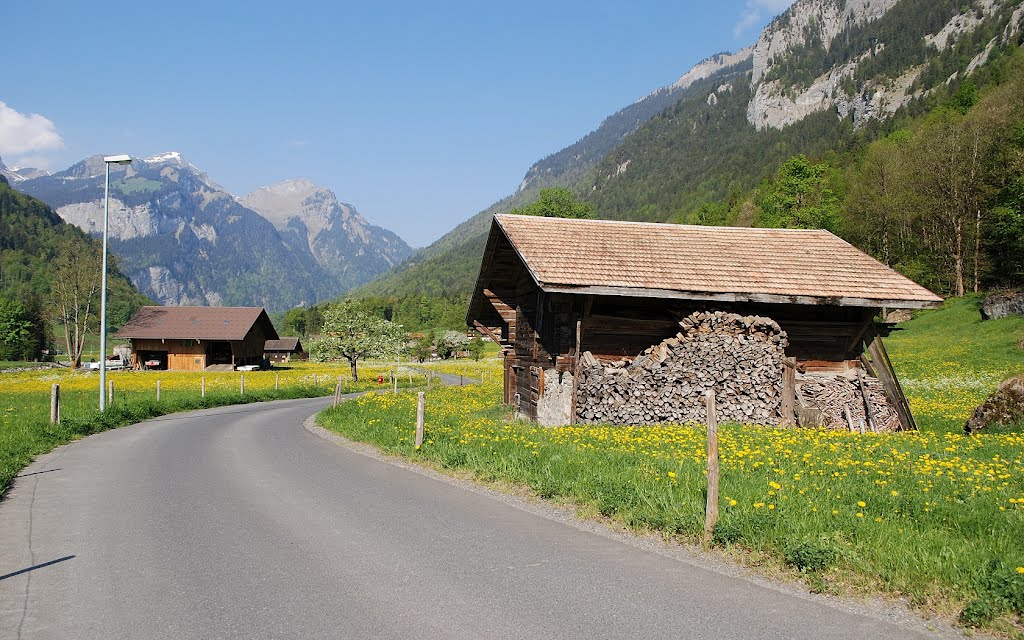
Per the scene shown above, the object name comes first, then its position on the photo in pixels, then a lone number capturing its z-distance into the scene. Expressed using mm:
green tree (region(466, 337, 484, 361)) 101494
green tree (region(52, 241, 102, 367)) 82062
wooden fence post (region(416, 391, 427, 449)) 15023
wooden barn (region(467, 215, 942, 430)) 17859
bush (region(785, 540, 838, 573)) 6512
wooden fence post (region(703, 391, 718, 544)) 7727
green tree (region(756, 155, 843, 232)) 62281
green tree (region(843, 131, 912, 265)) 57112
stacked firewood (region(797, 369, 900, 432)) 18516
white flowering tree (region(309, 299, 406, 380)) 59188
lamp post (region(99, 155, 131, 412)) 21703
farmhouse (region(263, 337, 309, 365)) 122000
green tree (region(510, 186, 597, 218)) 74500
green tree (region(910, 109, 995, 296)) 50250
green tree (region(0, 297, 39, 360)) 105438
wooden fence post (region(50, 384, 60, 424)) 19906
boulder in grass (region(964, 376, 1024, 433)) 15846
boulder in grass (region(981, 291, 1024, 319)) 36531
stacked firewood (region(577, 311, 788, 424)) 17844
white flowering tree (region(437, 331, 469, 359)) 109688
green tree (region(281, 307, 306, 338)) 188875
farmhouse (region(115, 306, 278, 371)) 72062
